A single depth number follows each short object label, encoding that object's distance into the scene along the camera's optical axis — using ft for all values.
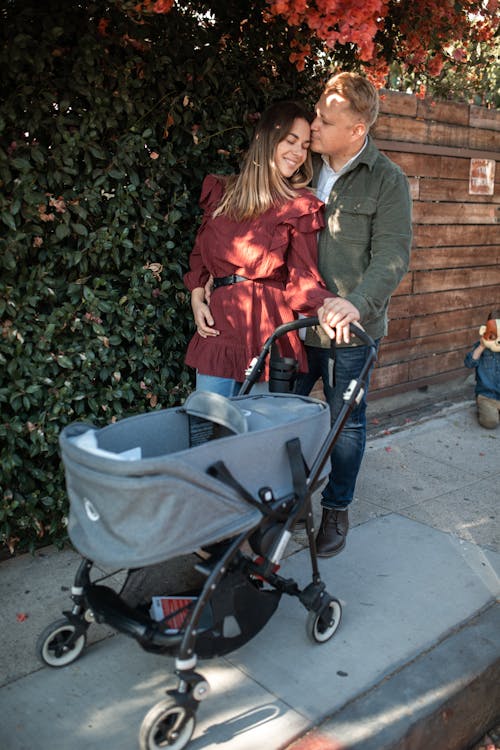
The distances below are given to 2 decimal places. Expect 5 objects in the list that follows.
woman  10.48
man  10.54
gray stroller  7.21
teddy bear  18.42
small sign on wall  20.48
